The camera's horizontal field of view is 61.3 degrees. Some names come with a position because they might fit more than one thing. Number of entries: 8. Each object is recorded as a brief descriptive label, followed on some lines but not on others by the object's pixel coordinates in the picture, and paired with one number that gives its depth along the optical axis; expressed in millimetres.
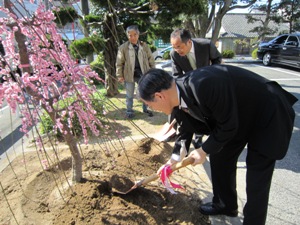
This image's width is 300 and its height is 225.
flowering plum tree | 1820
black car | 9307
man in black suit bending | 1327
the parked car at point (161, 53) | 17609
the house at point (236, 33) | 24781
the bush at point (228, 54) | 16766
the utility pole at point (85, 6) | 7342
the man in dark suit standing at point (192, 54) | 2625
